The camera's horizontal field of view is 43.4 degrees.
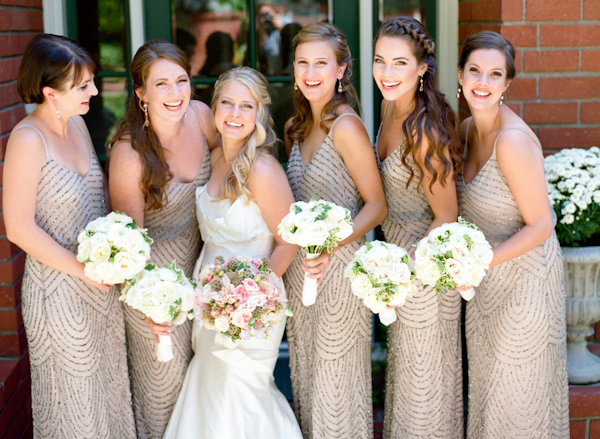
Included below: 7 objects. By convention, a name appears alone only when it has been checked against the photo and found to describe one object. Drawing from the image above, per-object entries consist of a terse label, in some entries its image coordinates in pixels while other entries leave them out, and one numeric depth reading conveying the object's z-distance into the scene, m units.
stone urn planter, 3.91
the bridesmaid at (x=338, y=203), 3.70
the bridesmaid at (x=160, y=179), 3.61
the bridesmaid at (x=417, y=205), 3.57
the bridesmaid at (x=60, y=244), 3.32
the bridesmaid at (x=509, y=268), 3.47
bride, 3.65
